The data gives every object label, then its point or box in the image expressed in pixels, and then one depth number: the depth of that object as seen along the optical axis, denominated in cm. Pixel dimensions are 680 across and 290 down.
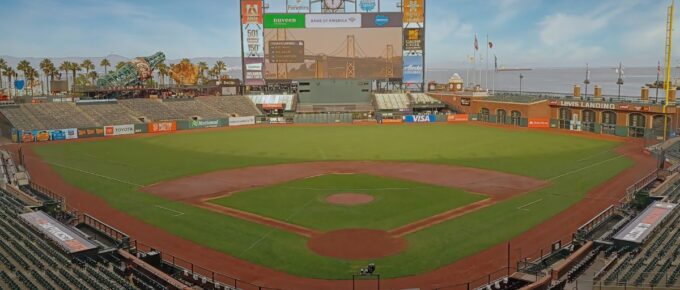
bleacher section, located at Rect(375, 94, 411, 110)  9725
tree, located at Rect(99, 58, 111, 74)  13162
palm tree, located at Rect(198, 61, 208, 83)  14577
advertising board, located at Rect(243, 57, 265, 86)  9569
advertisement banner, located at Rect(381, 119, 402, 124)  9021
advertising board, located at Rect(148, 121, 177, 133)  7675
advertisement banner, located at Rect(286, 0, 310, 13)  9400
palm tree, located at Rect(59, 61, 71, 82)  12278
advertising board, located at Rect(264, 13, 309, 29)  9275
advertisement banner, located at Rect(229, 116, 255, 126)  8645
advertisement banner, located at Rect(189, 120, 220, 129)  8148
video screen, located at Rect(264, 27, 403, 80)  9306
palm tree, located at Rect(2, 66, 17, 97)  11370
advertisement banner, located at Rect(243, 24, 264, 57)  9419
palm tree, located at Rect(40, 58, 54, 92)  11694
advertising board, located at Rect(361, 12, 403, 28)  9362
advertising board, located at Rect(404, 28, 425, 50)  9644
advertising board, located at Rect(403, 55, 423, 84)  9769
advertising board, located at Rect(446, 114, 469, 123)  8962
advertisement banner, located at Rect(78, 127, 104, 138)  6969
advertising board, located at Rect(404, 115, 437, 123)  9056
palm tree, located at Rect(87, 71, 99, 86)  13142
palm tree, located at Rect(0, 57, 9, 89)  11145
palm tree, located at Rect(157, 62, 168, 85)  13254
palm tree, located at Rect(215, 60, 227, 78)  14944
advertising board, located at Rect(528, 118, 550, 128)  7625
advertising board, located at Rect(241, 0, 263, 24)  9400
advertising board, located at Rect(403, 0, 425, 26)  9550
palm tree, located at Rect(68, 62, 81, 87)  12322
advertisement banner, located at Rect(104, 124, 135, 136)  7238
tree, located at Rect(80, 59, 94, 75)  12812
